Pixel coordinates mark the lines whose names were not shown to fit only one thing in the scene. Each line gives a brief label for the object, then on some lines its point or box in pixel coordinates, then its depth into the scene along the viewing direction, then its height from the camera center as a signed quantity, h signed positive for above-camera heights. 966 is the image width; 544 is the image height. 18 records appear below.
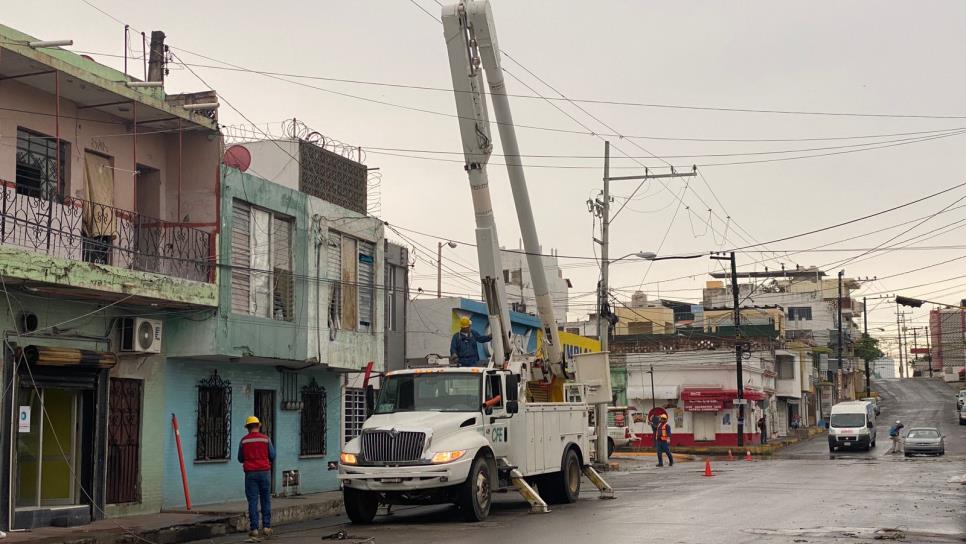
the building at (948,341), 135.62 +3.26
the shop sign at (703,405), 58.44 -1.93
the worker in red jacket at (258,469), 15.56 -1.35
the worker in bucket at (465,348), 19.50 +0.50
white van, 50.78 -2.96
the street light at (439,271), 54.03 +5.45
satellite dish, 25.56 +5.39
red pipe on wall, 19.52 -1.51
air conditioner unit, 18.62 +0.80
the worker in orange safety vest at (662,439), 38.62 -2.50
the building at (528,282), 73.31 +6.90
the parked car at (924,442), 44.62 -3.20
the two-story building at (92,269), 16.33 +1.82
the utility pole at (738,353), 50.49 +0.82
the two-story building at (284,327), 20.48 +1.09
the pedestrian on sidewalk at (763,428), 59.08 -3.32
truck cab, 16.33 -1.11
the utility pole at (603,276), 35.78 +3.40
